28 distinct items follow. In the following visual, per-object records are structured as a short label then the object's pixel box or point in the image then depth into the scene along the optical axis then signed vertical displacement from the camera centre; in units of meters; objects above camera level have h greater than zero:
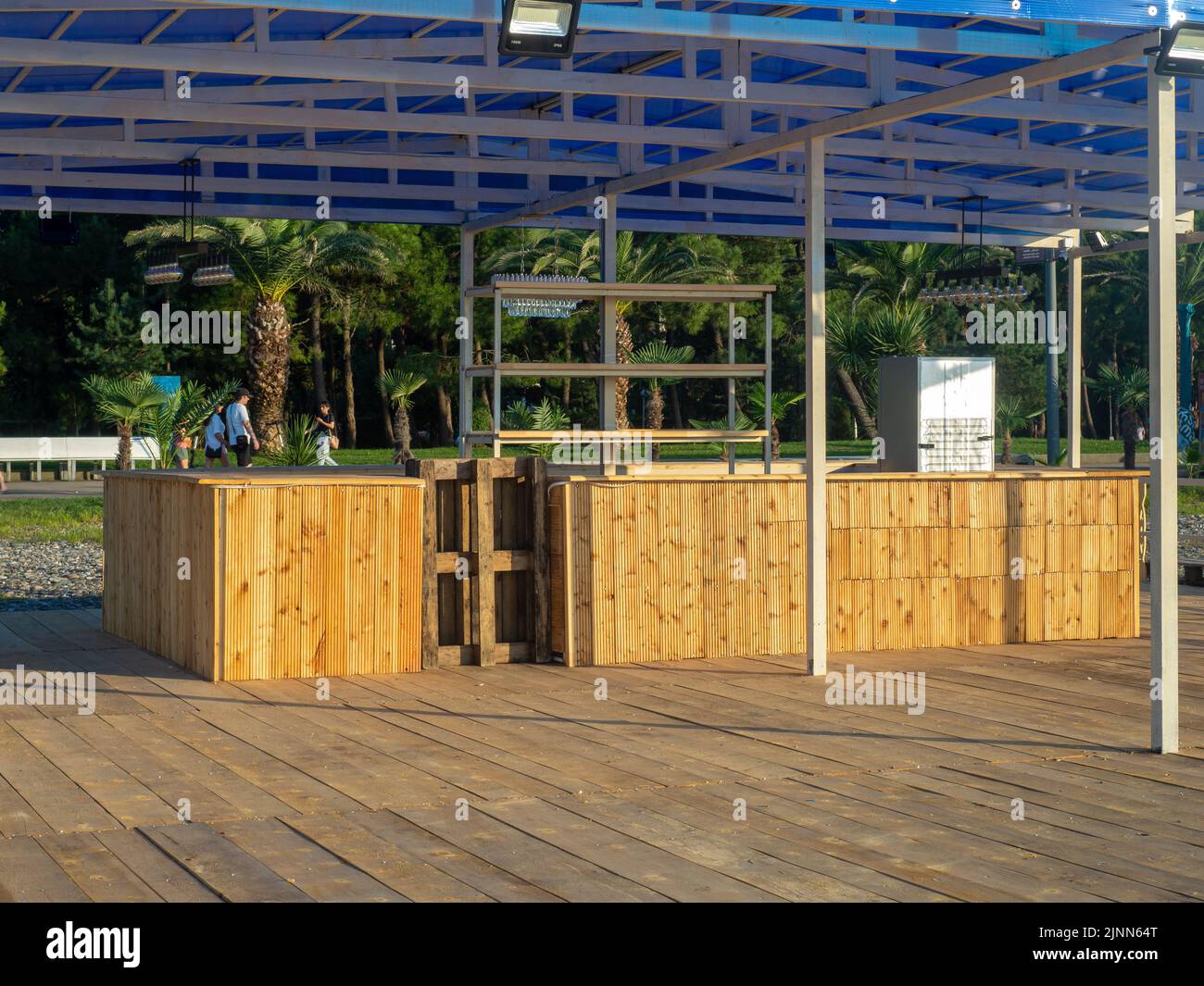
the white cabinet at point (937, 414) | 12.14 +0.16
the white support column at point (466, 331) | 14.03 +0.98
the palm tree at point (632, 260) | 39.81 +4.53
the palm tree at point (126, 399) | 28.75 +0.80
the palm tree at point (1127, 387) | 48.84 +1.44
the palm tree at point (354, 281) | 42.09 +4.49
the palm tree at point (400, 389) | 36.91 +1.23
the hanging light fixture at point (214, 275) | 17.47 +1.82
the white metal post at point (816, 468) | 9.79 -0.20
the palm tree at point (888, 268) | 44.16 +4.63
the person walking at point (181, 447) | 24.19 -0.07
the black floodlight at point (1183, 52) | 7.26 +1.71
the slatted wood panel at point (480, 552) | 10.30 -0.72
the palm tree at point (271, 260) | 38.31 +4.42
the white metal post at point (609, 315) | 12.91 +0.99
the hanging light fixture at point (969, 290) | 20.58 +1.94
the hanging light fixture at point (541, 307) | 13.62 +1.17
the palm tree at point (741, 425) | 30.42 +0.25
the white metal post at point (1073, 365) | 14.85 +0.65
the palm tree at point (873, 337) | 33.31 +2.12
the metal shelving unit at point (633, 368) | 11.42 +0.50
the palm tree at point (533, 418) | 24.14 +0.35
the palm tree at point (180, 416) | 22.05 +0.44
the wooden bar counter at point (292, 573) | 9.54 -0.79
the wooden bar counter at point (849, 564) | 10.37 -0.86
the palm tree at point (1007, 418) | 34.22 +0.37
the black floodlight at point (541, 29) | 7.10 +1.81
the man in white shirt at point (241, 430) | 19.39 +0.16
